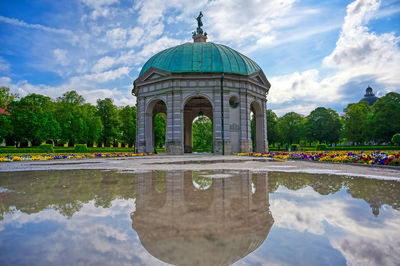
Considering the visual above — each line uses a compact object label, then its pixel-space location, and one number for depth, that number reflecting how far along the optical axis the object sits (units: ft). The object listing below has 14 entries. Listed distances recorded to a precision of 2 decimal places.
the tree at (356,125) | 170.51
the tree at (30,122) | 145.18
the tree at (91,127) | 178.40
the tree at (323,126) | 186.70
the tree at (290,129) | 208.33
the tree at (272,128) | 197.16
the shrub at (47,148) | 99.49
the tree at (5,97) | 151.39
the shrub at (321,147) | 122.22
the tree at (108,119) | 198.80
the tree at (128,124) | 202.80
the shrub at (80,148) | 104.78
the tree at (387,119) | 147.43
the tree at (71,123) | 171.01
